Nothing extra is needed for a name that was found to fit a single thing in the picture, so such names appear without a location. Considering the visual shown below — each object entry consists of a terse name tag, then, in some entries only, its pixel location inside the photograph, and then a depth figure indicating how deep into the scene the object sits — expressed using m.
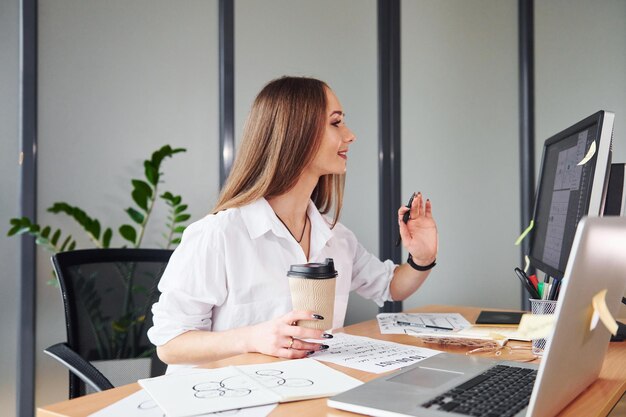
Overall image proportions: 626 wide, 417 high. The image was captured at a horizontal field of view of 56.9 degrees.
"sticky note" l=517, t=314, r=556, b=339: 0.75
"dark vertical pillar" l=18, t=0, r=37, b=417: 2.47
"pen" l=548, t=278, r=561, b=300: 1.20
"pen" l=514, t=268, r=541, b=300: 1.30
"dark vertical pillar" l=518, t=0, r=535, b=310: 3.96
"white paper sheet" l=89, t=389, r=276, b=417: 0.79
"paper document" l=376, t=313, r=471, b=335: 1.43
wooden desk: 0.81
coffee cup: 1.10
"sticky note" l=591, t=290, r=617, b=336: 0.71
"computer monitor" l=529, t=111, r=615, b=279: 1.07
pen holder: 1.17
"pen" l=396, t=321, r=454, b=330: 1.45
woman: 1.33
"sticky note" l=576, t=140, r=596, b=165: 1.09
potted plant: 1.57
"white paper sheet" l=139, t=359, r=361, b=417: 0.82
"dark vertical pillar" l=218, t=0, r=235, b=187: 3.07
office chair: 1.52
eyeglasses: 1.15
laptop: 0.66
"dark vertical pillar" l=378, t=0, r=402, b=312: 3.63
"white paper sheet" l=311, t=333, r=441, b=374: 1.06
